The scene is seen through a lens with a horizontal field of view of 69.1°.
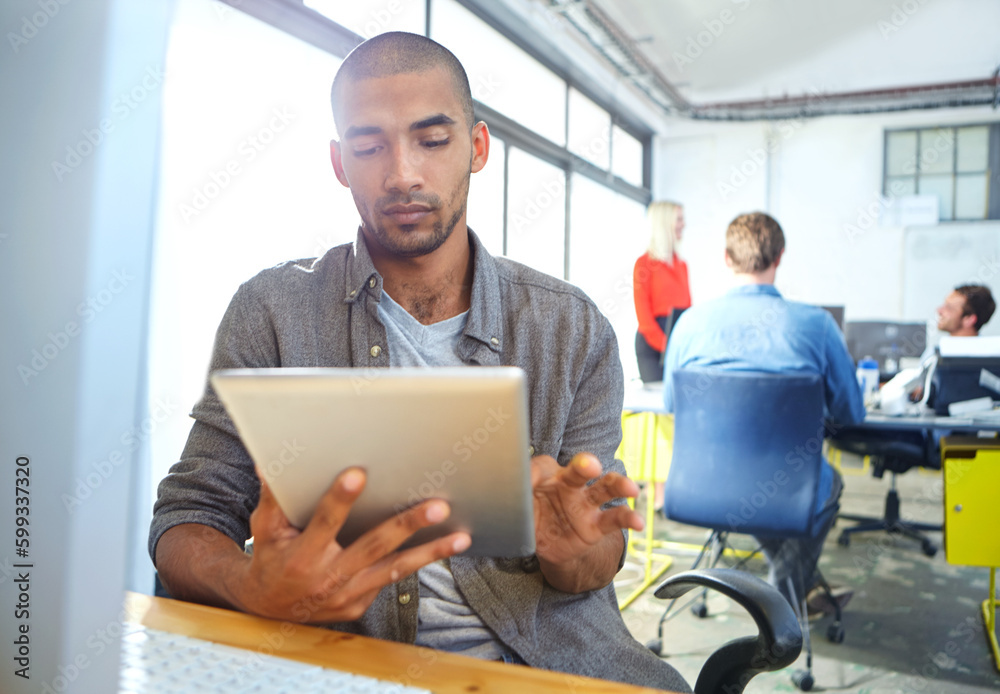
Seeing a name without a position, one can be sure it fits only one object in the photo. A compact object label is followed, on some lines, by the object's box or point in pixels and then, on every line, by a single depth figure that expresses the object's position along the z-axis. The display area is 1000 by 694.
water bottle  3.44
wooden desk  0.61
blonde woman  4.01
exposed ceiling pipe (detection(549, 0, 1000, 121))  5.37
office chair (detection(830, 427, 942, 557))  3.41
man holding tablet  0.94
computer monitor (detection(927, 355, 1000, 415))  2.80
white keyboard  0.57
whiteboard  6.64
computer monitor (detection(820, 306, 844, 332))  4.41
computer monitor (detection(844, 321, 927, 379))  4.57
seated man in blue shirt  2.35
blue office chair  2.16
